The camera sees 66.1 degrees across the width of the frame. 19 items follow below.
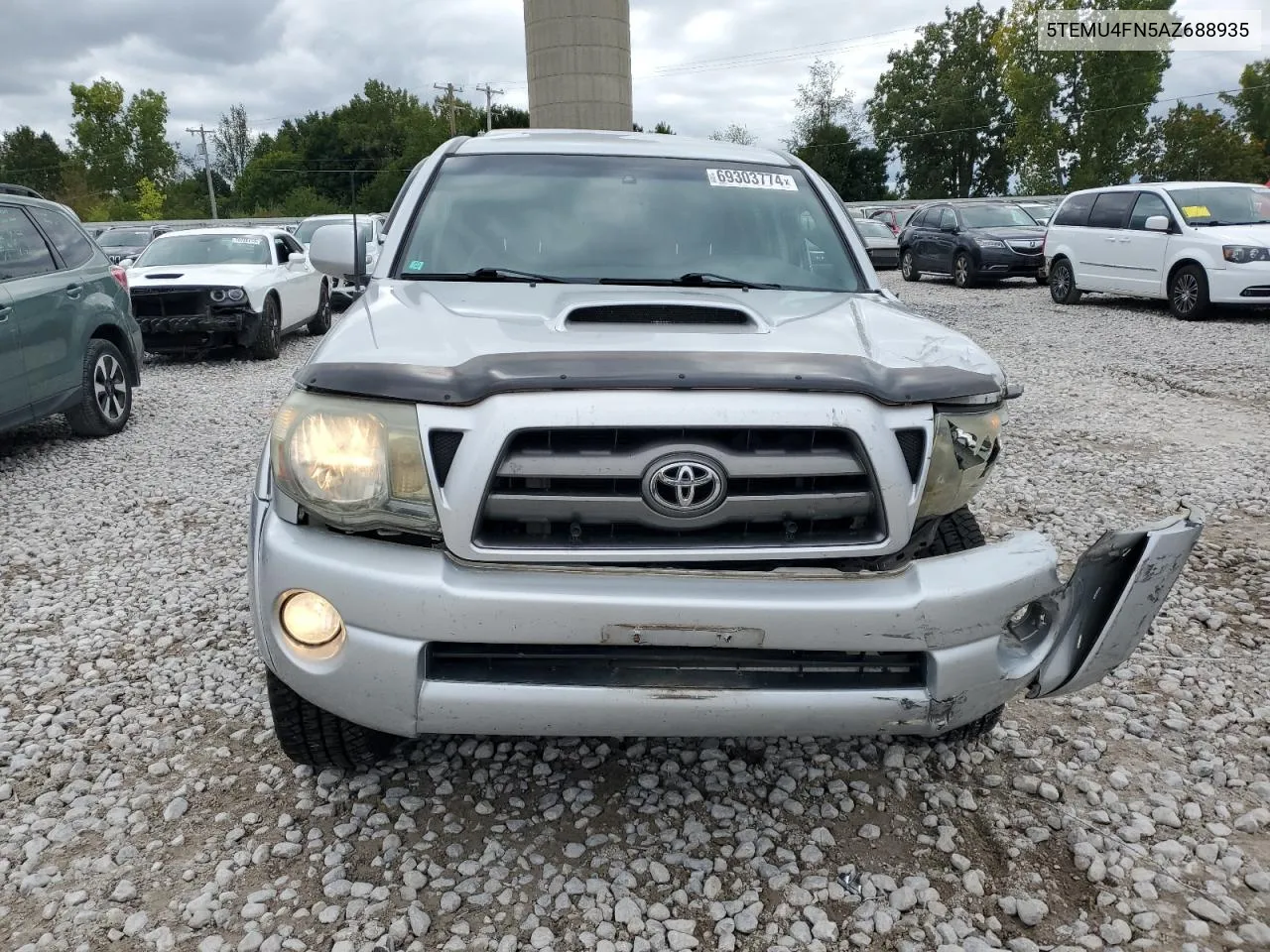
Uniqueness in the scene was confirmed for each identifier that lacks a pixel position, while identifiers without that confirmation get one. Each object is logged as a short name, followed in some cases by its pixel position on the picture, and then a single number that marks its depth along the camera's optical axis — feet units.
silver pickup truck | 6.77
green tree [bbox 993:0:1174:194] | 162.50
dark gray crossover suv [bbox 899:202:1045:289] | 55.88
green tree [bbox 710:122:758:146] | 211.10
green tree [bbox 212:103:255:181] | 276.62
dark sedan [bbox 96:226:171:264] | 65.62
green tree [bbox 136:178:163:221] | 210.79
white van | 38.45
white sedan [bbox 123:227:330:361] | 34.19
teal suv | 20.33
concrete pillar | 84.33
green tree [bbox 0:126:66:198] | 252.83
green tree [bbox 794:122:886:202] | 191.52
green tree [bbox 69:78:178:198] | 217.97
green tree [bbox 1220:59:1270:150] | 204.74
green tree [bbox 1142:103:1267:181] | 160.56
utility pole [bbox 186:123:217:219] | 210.86
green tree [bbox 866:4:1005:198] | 204.74
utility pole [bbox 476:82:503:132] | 212.23
